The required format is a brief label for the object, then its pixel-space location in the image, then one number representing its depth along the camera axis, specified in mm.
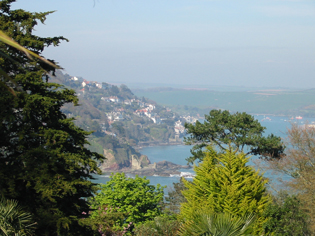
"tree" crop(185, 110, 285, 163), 39125
